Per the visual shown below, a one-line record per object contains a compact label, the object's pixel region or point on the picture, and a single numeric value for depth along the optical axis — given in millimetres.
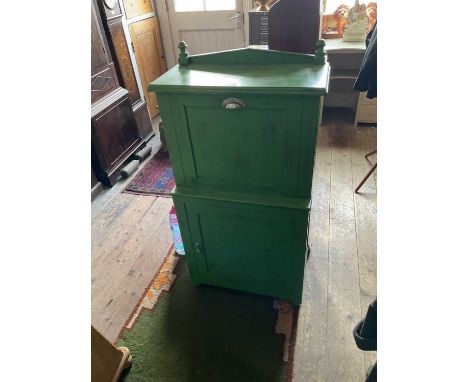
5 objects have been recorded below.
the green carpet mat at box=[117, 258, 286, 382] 1283
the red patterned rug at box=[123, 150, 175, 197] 2404
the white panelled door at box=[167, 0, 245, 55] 3191
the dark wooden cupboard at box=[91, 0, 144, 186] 2188
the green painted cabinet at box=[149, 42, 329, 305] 983
